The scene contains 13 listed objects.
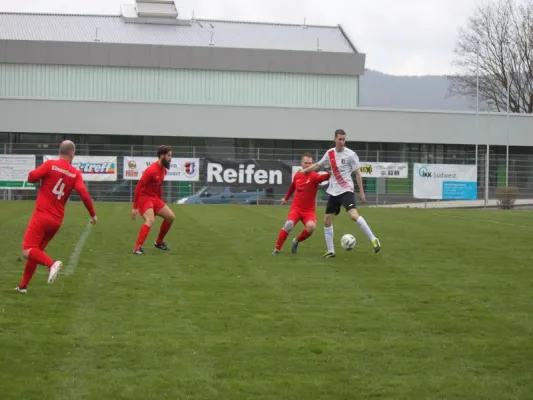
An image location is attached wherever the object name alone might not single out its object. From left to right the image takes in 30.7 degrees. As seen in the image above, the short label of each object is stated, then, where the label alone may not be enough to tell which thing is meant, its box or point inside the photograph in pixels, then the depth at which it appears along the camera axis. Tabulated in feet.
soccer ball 51.83
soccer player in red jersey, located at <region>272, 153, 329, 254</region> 50.06
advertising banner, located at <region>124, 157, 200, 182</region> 135.54
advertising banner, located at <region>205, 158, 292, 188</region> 136.36
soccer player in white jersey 49.67
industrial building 159.22
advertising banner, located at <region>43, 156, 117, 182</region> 135.03
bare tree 228.63
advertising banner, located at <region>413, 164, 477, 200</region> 136.98
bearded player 50.37
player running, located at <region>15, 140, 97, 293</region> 34.35
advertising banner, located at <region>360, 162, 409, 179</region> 139.23
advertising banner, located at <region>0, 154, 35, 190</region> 130.93
